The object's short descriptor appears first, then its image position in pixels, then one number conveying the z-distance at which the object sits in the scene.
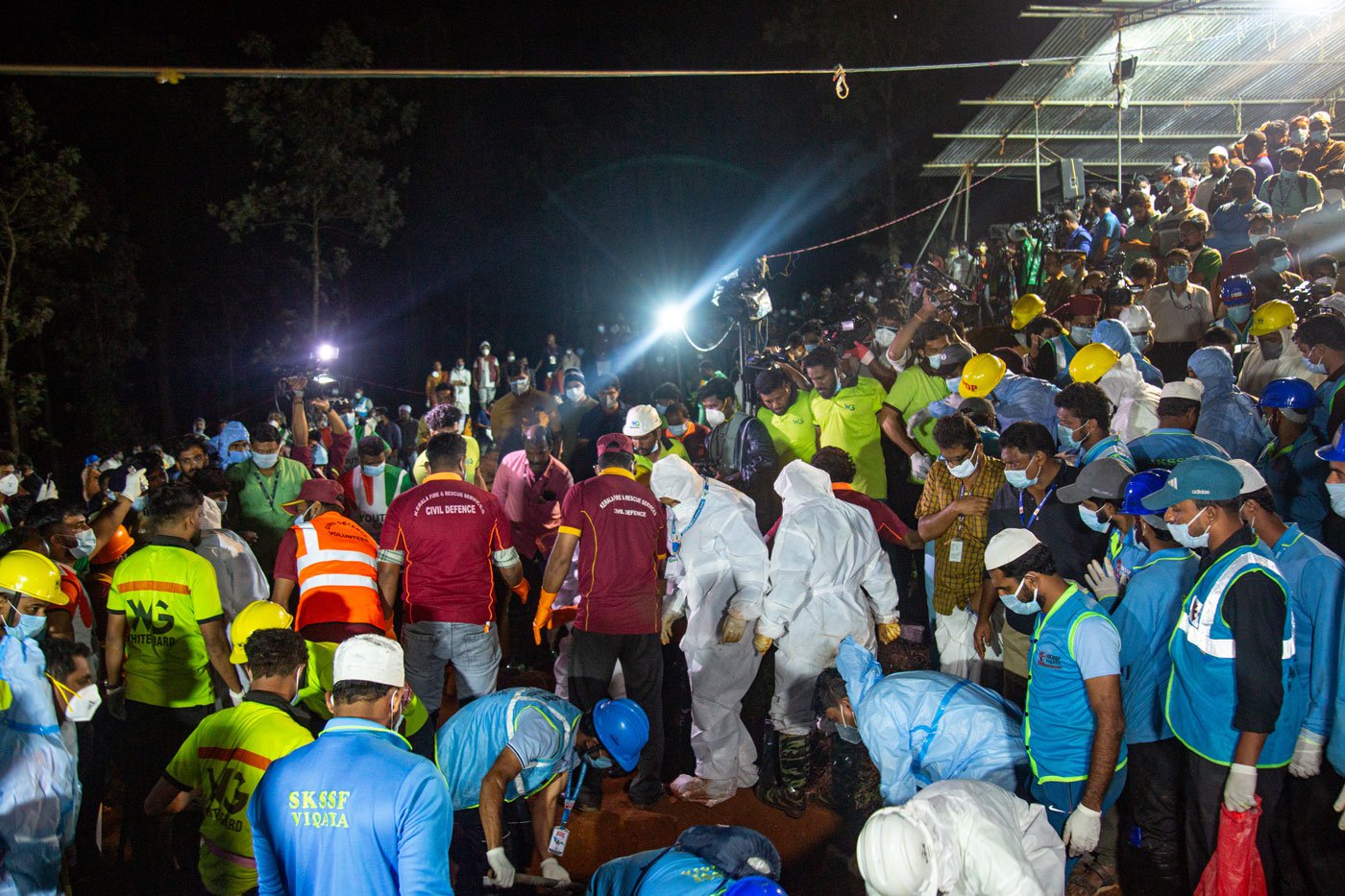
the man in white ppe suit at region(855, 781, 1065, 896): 2.51
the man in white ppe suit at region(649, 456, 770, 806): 5.59
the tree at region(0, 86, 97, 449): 17.39
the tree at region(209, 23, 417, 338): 22.12
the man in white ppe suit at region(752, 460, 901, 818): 5.21
